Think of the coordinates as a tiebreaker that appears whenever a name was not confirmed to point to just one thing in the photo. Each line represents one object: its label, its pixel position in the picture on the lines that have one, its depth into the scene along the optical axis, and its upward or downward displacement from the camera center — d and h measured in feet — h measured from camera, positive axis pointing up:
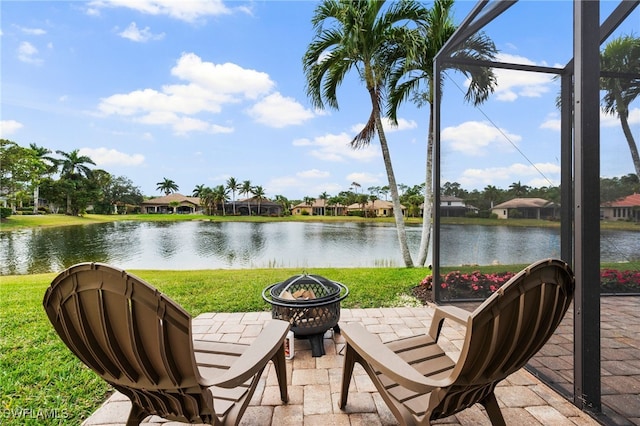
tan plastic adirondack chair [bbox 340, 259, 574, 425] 3.74 -1.89
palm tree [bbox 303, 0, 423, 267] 19.56 +10.46
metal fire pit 7.78 -2.74
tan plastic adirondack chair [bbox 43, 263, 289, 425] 3.52 -1.57
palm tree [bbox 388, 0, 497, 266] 19.54 +8.98
